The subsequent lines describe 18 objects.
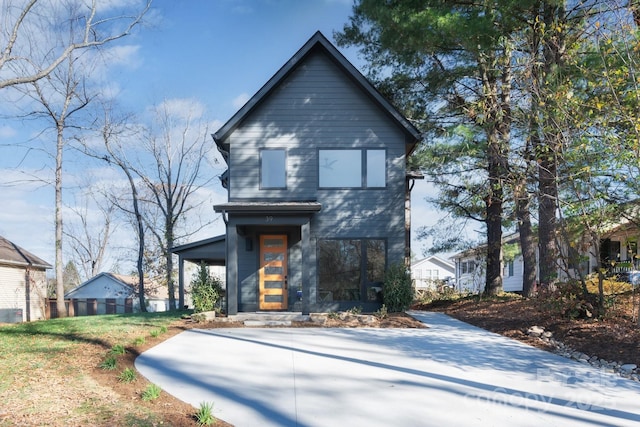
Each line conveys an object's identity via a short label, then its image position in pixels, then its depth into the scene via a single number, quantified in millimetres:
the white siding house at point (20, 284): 21766
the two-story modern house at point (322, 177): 13320
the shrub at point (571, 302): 9164
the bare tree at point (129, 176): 23938
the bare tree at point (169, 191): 24859
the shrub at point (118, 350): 7150
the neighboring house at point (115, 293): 31609
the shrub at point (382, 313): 11716
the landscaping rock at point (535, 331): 9066
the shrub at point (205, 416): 4332
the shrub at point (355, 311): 12164
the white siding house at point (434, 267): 61438
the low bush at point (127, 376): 5664
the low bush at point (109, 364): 6234
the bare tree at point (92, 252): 37562
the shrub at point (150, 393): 4930
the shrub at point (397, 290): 12711
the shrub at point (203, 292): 12275
